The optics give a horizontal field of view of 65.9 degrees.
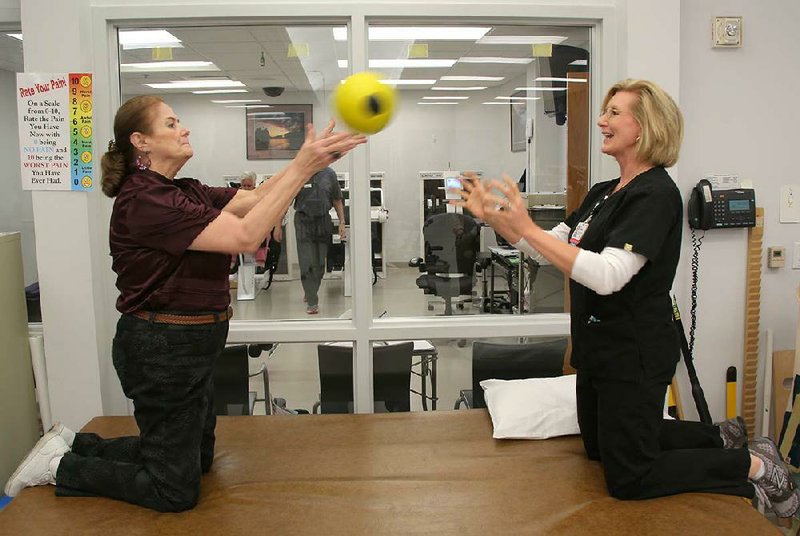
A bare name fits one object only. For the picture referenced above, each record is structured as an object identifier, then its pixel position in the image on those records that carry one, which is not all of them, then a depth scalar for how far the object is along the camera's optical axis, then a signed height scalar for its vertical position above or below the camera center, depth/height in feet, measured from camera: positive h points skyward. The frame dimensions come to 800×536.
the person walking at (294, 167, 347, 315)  10.03 -0.47
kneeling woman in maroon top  6.14 -1.07
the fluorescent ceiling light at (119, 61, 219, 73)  9.46 +2.16
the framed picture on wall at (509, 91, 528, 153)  10.10 +1.16
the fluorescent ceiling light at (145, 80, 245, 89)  10.05 +1.91
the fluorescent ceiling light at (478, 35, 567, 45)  9.74 +2.43
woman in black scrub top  6.08 -1.15
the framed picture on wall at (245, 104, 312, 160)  9.96 +1.12
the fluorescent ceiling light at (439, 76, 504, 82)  10.19 +1.93
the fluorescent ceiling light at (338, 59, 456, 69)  9.59 +2.11
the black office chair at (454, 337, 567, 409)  9.58 -2.57
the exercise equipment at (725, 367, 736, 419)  9.74 -3.19
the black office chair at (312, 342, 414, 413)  9.68 -2.84
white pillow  8.04 -2.85
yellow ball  6.05 +0.93
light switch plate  9.73 -0.24
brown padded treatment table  6.06 -3.19
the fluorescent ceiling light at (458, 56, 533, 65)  10.16 +2.22
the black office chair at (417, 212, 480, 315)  10.49 -1.03
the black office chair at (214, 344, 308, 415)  9.54 -2.85
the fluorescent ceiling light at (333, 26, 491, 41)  9.37 +2.52
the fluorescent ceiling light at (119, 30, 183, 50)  9.38 +2.49
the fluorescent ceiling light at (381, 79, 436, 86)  9.92 +1.84
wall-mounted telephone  9.30 -0.25
